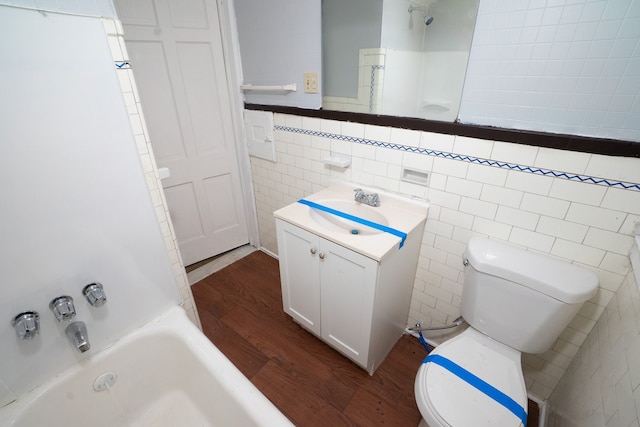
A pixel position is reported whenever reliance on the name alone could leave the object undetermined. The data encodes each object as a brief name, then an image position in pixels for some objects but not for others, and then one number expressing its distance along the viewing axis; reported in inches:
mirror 66.2
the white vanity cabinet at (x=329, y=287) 49.6
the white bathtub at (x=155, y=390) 38.4
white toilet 37.9
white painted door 65.8
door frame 73.2
